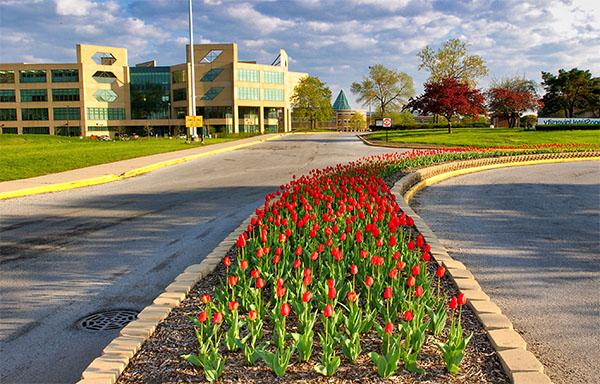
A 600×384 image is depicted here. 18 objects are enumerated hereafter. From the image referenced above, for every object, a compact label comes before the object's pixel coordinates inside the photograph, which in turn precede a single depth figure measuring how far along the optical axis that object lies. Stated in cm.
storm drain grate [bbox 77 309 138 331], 461
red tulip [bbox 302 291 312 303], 326
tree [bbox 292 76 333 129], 10181
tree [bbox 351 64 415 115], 9338
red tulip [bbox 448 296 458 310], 316
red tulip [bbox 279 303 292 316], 310
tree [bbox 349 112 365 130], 12019
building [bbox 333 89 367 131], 12056
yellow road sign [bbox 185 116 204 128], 4322
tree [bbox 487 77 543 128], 5434
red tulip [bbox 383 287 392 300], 322
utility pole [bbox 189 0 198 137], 4462
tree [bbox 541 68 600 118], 5929
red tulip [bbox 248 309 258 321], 325
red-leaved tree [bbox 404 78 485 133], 4681
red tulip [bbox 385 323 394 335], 292
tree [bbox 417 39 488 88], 6956
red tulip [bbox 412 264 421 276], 397
